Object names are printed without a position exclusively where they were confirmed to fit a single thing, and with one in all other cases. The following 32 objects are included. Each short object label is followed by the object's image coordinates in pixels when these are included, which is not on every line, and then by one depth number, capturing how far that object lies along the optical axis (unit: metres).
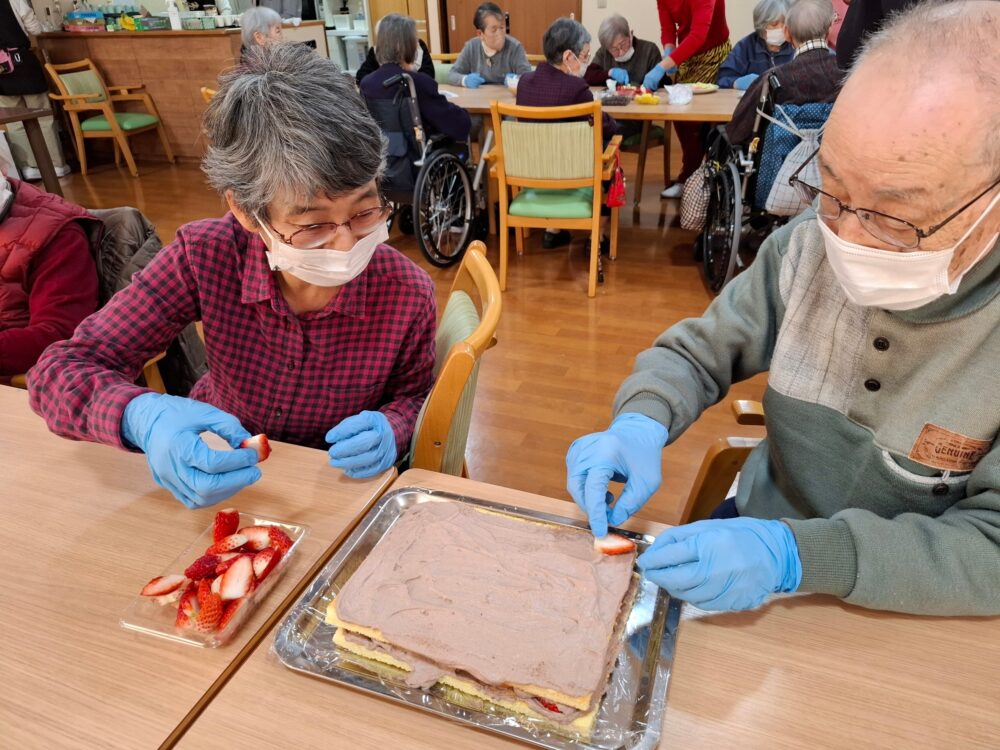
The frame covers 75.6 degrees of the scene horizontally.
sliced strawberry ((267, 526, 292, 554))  0.82
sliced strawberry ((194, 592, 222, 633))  0.72
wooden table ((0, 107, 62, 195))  3.50
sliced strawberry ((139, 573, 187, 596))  0.75
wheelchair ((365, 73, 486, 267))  3.40
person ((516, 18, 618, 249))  3.12
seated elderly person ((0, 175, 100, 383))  1.59
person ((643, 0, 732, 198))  4.17
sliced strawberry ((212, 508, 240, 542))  0.84
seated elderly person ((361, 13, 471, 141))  3.33
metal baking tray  0.63
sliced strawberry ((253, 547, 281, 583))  0.78
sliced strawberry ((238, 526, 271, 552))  0.82
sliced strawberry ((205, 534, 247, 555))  0.81
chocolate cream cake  0.65
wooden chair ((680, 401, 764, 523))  1.22
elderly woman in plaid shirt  0.95
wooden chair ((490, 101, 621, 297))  2.90
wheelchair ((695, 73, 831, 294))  2.80
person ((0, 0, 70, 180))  4.88
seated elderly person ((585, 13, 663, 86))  4.46
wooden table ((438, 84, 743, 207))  3.22
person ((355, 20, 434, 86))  3.80
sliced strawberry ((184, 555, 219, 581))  0.77
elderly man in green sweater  0.69
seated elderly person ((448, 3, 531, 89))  4.39
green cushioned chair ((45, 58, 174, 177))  5.25
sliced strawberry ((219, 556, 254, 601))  0.75
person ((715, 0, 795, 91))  3.78
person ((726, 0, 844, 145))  2.65
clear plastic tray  0.72
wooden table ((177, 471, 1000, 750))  0.62
